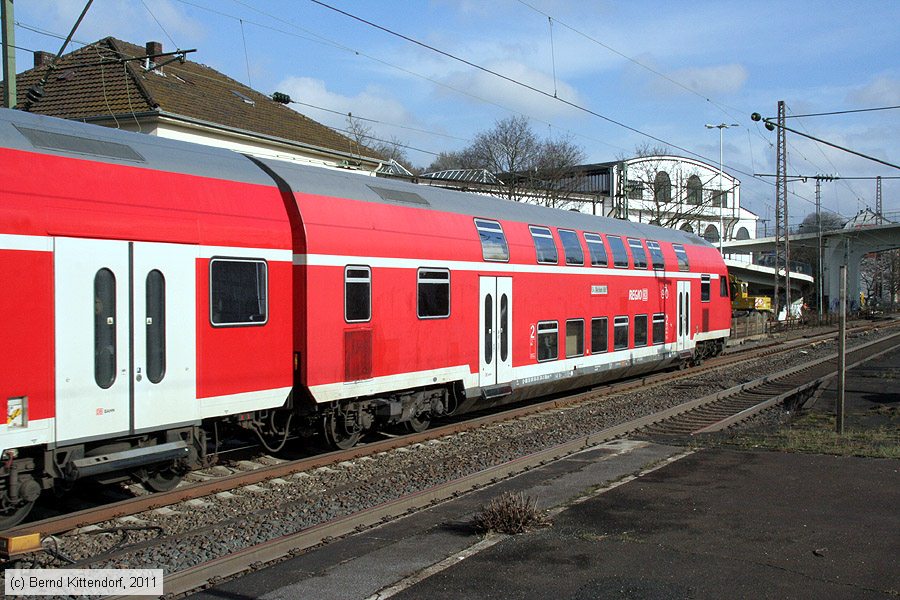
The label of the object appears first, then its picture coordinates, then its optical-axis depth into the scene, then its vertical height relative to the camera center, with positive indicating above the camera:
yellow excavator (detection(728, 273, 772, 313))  52.88 -0.36
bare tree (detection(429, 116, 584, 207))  49.06 +9.32
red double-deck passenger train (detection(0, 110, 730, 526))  7.30 +0.01
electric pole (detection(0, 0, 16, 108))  12.48 +4.05
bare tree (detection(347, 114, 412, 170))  54.91 +11.98
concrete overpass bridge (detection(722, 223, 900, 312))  72.51 +4.73
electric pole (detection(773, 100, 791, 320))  47.49 +6.66
